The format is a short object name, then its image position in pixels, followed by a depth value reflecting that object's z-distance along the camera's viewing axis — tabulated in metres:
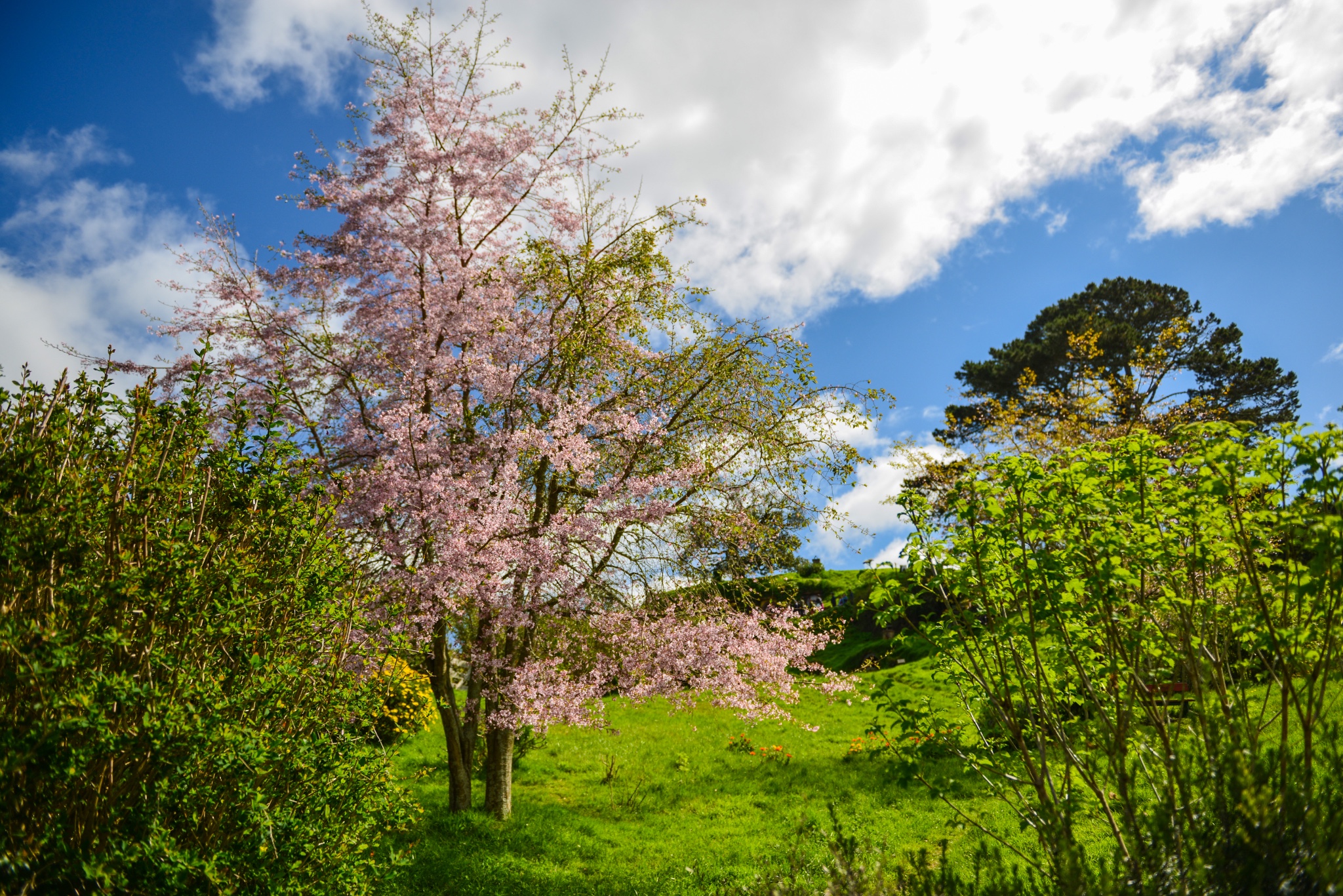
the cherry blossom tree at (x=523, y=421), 9.77
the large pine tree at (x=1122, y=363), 24.52
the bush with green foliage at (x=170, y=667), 3.65
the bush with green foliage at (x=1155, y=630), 3.87
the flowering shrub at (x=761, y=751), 14.66
